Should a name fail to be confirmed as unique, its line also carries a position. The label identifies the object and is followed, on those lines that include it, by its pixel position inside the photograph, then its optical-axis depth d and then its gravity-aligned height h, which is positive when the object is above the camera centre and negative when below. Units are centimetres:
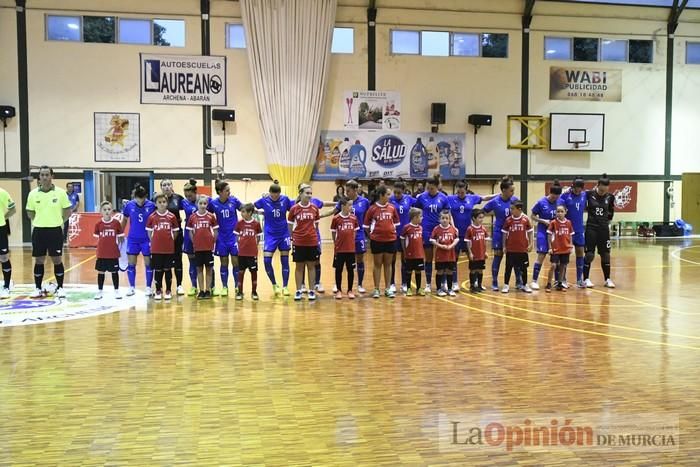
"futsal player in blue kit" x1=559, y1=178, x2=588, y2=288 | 973 -15
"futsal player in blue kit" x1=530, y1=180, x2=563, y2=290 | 950 -27
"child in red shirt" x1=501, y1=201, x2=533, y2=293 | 912 -55
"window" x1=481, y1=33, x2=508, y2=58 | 2045 +531
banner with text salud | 1978 +157
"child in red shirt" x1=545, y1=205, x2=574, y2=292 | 933 -56
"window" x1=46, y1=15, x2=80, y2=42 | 1841 +537
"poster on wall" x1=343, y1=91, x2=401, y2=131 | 1981 +307
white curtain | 1880 +411
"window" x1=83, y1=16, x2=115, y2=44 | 1856 +537
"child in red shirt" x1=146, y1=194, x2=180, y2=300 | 839 -43
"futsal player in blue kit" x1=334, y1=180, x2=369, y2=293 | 924 -53
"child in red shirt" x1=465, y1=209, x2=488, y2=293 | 909 -63
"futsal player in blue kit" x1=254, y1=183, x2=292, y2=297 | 874 -36
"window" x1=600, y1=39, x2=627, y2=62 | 2116 +534
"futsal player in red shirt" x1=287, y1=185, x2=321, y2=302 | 852 -38
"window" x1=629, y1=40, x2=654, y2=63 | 2139 +536
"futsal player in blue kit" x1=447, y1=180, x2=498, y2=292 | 949 -13
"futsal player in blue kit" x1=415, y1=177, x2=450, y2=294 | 934 -12
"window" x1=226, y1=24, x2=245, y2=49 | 1916 +531
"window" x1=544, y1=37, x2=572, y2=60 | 2077 +531
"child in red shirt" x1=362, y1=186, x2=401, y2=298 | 870 -35
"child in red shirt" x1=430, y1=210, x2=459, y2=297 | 886 -66
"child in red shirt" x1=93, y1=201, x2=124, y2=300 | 860 -56
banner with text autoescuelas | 1875 +387
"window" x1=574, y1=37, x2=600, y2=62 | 2092 +533
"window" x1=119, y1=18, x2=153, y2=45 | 1870 +534
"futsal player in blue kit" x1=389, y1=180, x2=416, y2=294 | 957 -5
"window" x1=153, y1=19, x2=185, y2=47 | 1884 +535
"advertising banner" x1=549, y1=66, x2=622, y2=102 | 2083 +410
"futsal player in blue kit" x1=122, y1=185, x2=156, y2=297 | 863 -28
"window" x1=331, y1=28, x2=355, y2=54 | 1973 +530
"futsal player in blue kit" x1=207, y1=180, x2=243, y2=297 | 871 -28
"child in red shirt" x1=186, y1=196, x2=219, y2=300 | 847 -40
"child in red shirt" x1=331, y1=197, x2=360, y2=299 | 867 -44
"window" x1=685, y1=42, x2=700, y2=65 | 2173 +540
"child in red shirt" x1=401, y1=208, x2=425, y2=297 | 882 -59
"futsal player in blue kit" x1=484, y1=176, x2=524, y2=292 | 927 -11
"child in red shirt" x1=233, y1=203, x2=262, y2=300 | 856 -53
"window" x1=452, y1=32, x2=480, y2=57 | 2031 +532
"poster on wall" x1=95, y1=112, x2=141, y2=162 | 1869 +209
